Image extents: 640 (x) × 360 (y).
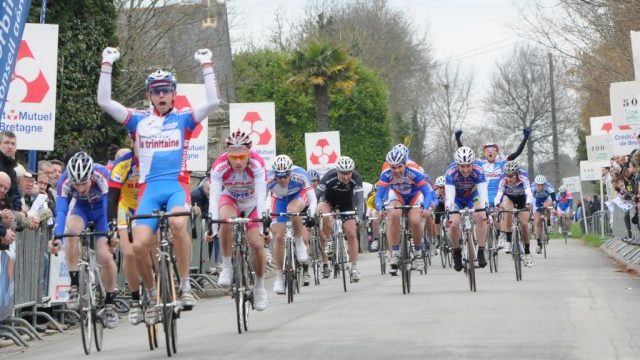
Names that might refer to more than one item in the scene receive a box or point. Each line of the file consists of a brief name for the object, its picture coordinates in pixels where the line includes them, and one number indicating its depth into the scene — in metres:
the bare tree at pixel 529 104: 97.00
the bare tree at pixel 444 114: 96.69
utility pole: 73.44
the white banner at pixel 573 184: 68.06
